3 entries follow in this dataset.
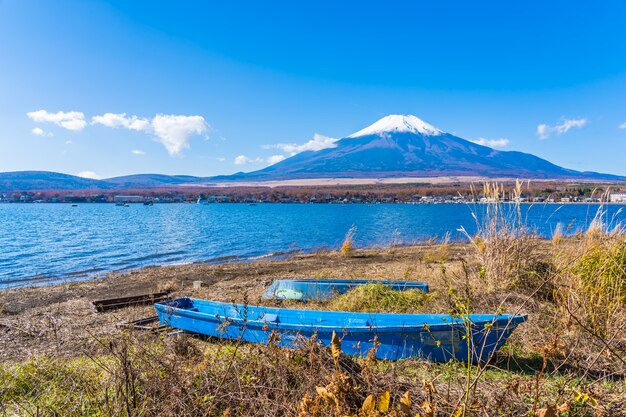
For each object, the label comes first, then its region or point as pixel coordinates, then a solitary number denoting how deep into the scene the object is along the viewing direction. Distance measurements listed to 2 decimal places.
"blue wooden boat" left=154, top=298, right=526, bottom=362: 5.14
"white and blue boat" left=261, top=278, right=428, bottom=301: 9.71
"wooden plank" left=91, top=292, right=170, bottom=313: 10.68
